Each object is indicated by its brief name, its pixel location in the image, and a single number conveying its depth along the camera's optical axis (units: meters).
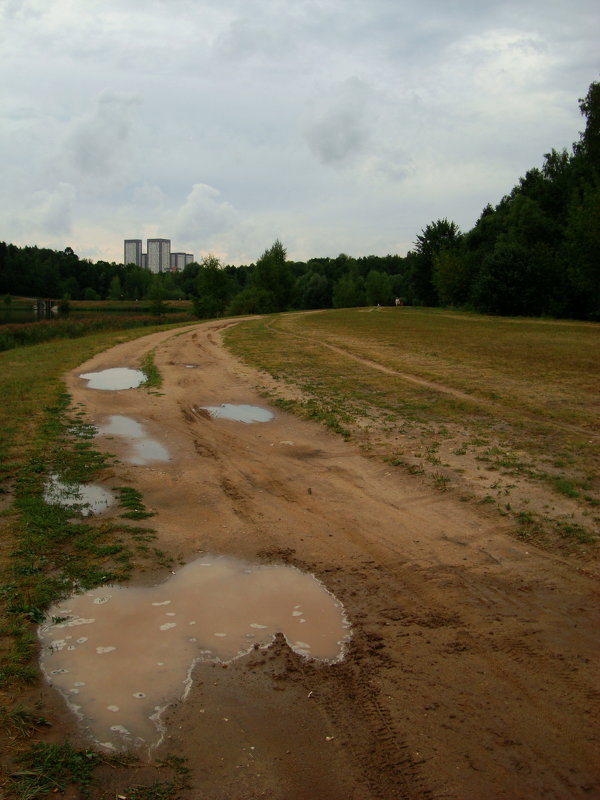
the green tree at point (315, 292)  118.31
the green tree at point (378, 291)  100.81
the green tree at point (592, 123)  49.25
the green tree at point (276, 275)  85.38
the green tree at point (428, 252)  74.19
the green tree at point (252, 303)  71.06
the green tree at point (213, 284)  68.44
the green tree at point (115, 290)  134.00
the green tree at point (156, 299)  62.42
